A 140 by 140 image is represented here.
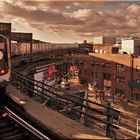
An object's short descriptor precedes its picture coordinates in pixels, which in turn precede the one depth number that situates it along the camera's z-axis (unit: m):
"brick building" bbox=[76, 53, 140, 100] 33.56
